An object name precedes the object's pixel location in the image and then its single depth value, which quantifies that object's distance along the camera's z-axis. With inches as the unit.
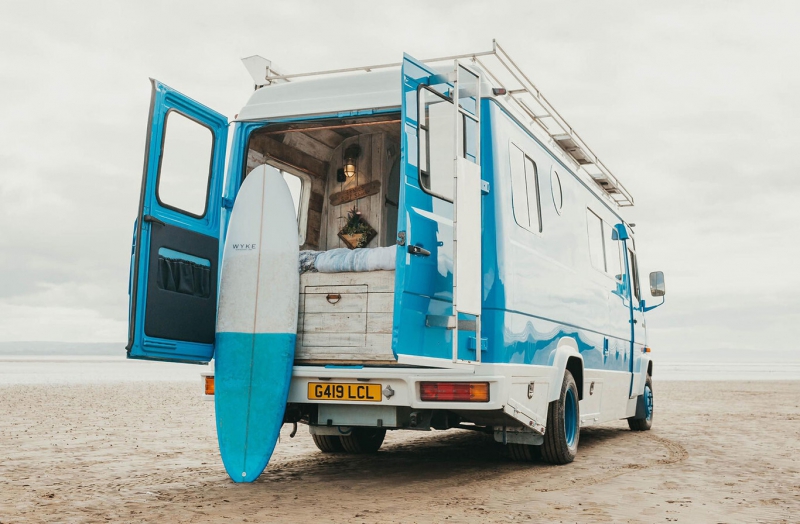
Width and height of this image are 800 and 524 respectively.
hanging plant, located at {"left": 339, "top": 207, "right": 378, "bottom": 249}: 334.6
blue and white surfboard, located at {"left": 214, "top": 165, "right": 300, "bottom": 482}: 249.0
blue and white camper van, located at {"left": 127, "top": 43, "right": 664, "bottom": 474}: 225.8
